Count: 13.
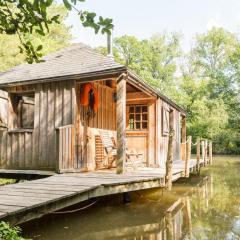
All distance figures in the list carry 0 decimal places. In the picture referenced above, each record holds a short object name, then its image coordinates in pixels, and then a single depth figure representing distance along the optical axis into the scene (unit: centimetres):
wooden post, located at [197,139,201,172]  1384
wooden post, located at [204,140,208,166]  1628
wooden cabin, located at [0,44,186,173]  878
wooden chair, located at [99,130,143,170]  976
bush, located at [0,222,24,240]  330
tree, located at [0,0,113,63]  221
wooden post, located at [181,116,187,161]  1758
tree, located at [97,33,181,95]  4203
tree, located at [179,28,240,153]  3312
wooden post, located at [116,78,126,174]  828
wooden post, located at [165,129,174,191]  825
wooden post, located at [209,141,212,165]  1776
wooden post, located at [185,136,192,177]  1054
